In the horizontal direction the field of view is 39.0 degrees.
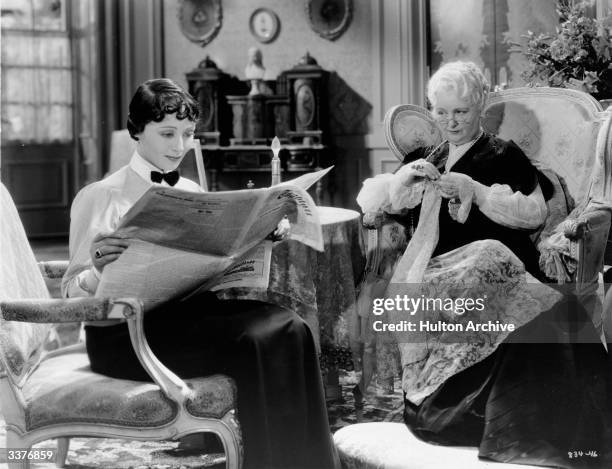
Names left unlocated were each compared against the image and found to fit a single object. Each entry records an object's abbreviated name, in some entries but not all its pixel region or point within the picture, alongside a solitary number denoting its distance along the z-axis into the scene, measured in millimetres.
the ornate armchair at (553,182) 2365
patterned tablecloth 2951
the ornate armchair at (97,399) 1832
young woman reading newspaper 1870
